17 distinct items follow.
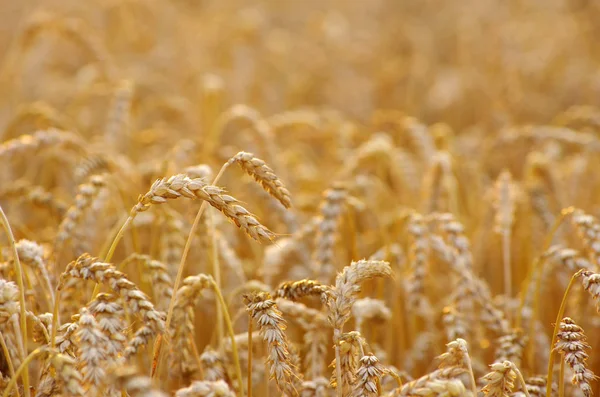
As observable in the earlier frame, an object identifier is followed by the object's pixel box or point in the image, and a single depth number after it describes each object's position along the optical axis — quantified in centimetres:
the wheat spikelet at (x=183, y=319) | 187
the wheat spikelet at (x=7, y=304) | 182
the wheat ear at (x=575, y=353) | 184
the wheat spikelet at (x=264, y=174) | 186
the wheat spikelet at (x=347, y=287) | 184
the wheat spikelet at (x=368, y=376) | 182
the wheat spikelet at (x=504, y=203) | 209
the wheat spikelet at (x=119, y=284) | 181
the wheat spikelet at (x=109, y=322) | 179
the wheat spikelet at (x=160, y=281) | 193
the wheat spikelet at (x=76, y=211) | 199
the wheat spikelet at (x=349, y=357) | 184
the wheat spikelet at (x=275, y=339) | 182
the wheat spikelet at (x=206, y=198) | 182
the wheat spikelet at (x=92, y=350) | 177
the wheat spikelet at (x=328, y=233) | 205
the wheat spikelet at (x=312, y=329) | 195
